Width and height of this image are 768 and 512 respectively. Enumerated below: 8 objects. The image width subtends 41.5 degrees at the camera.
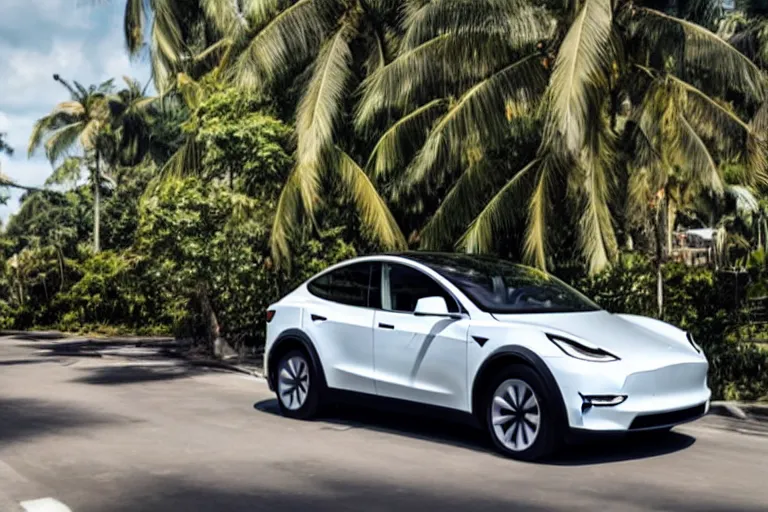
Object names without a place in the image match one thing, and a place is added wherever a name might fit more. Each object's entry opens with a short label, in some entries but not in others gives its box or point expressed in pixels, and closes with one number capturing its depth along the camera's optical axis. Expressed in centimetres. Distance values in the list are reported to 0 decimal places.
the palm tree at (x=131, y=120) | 4388
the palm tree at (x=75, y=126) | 4181
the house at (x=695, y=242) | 3125
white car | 740
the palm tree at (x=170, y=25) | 2209
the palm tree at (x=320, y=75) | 1622
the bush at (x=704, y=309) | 1166
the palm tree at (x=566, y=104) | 1334
